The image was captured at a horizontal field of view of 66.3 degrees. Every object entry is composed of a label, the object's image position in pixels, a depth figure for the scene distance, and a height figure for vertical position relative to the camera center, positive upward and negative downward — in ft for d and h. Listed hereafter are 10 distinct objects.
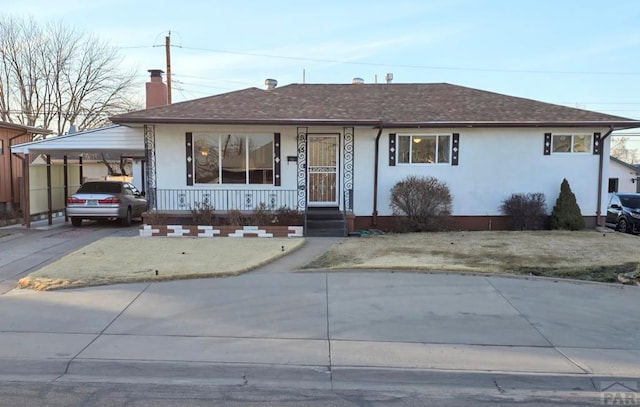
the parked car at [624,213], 52.19 -4.09
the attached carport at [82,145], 47.93 +2.62
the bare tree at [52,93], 106.83 +18.14
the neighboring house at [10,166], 65.26 +0.61
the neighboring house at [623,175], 130.41 +0.13
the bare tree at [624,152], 271.45 +13.34
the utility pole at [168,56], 94.17 +22.81
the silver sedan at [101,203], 50.44 -3.25
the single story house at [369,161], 47.11 +1.20
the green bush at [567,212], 45.42 -3.45
